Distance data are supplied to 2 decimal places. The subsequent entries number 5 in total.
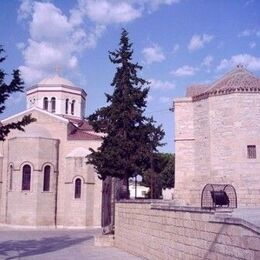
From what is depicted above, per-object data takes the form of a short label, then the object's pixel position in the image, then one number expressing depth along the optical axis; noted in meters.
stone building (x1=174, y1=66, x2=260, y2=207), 18.62
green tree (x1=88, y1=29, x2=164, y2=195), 20.08
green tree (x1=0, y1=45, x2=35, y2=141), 12.03
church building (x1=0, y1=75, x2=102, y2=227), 29.34
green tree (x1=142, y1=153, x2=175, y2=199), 49.34
